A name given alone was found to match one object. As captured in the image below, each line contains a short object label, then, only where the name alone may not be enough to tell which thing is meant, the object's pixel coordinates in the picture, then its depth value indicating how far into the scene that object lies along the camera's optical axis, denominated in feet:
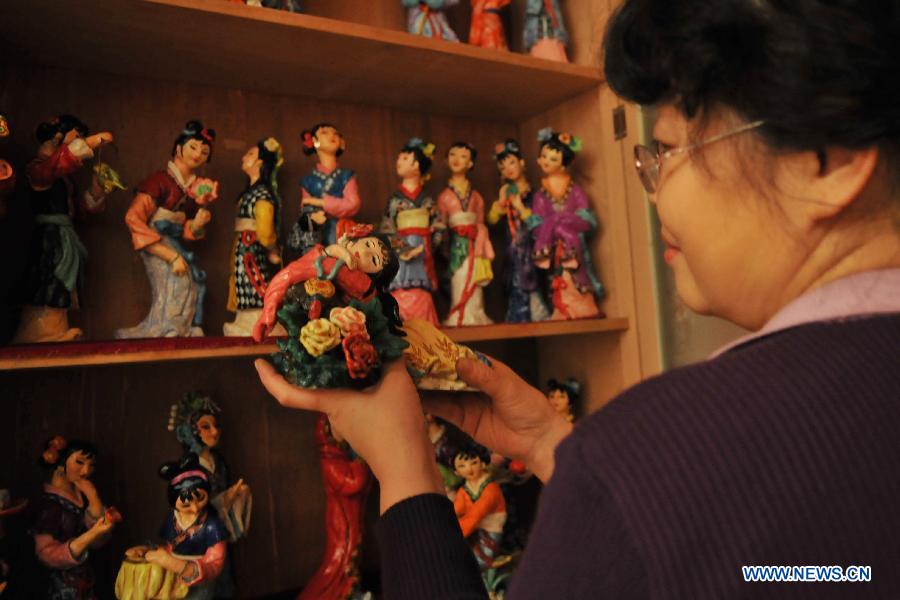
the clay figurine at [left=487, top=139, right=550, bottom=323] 5.00
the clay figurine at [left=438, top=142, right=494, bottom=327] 4.80
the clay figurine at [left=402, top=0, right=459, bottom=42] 4.86
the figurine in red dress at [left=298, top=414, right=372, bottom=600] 4.14
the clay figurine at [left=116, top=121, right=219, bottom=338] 3.85
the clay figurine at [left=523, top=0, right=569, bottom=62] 5.07
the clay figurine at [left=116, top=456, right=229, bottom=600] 3.55
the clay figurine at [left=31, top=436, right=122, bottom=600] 3.47
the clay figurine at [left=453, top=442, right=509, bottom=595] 4.41
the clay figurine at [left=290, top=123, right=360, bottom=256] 4.27
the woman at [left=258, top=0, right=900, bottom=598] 1.12
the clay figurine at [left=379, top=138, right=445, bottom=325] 4.49
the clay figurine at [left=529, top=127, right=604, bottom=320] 4.86
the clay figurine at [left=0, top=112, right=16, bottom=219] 3.15
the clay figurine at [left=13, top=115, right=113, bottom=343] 3.49
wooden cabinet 3.71
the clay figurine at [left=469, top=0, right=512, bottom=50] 5.08
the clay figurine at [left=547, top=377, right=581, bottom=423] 4.94
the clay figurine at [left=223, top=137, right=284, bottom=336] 4.05
